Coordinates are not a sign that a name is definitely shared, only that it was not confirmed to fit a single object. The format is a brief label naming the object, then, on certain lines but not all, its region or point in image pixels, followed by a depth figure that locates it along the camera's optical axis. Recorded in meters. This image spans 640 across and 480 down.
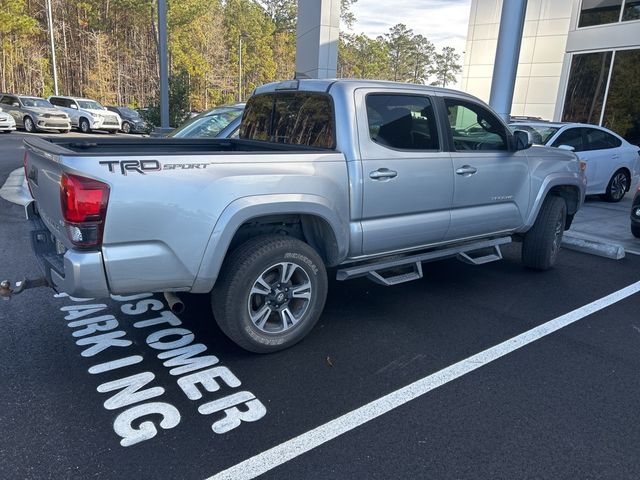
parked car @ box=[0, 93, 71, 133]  22.56
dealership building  15.89
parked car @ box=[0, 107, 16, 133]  21.53
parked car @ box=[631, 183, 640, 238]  7.29
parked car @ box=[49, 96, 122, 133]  24.97
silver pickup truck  2.85
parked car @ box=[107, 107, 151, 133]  28.14
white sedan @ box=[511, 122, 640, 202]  9.52
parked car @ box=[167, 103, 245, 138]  7.78
